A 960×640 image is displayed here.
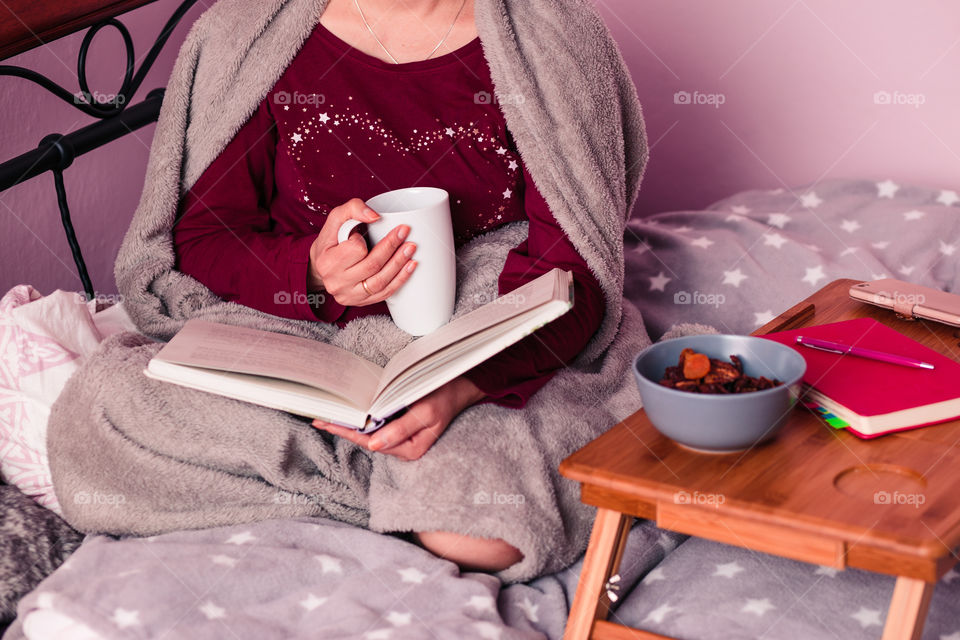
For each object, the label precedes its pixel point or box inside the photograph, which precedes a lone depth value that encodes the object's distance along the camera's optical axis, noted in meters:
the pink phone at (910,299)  1.99
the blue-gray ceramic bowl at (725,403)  1.65
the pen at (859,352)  1.81
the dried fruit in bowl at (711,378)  1.68
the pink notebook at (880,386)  1.72
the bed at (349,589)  1.76
